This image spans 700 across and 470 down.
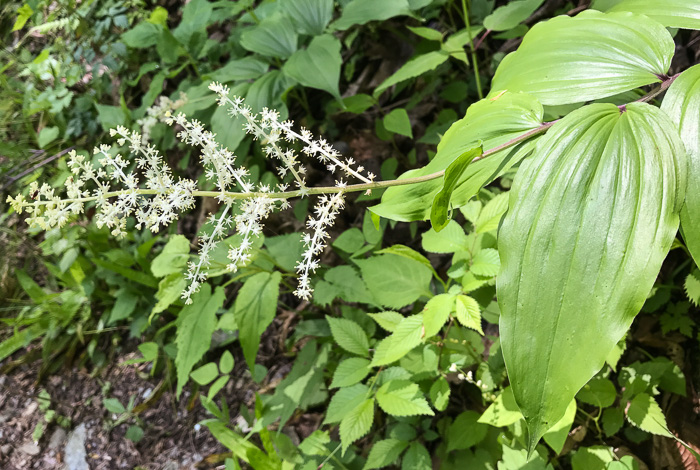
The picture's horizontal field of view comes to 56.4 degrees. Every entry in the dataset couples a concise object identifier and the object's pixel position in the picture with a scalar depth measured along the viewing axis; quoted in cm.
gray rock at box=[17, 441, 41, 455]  73
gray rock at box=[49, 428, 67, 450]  72
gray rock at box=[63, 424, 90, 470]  69
